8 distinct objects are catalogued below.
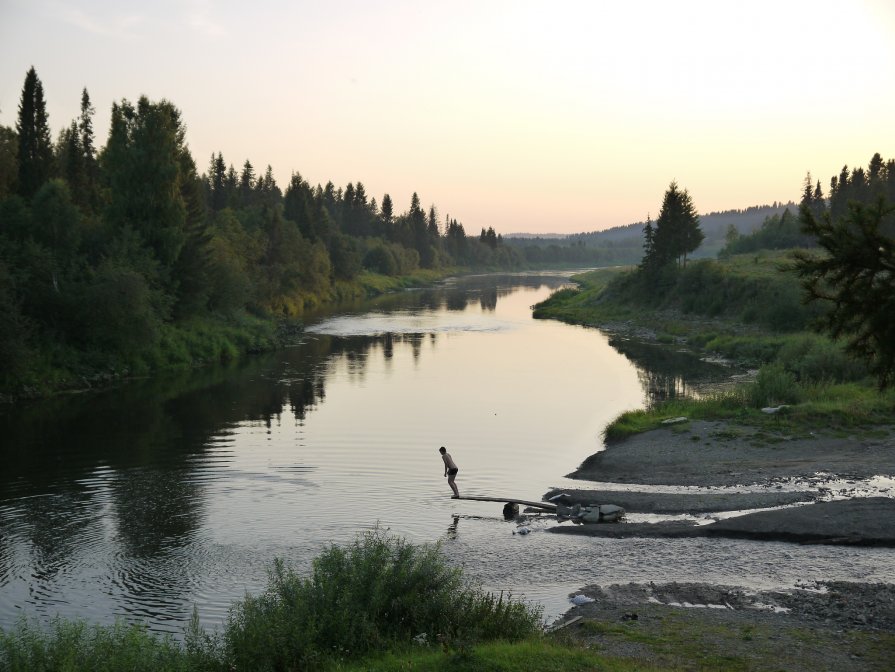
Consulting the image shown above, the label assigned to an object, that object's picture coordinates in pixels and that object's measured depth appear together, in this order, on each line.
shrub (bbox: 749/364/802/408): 38.03
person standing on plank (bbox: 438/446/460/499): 26.27
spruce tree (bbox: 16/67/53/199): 69.56
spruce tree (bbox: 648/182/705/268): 102.19
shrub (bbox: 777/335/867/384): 42.44
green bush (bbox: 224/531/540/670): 13.34
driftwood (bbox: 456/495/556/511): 25.33
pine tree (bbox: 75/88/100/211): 80.38
